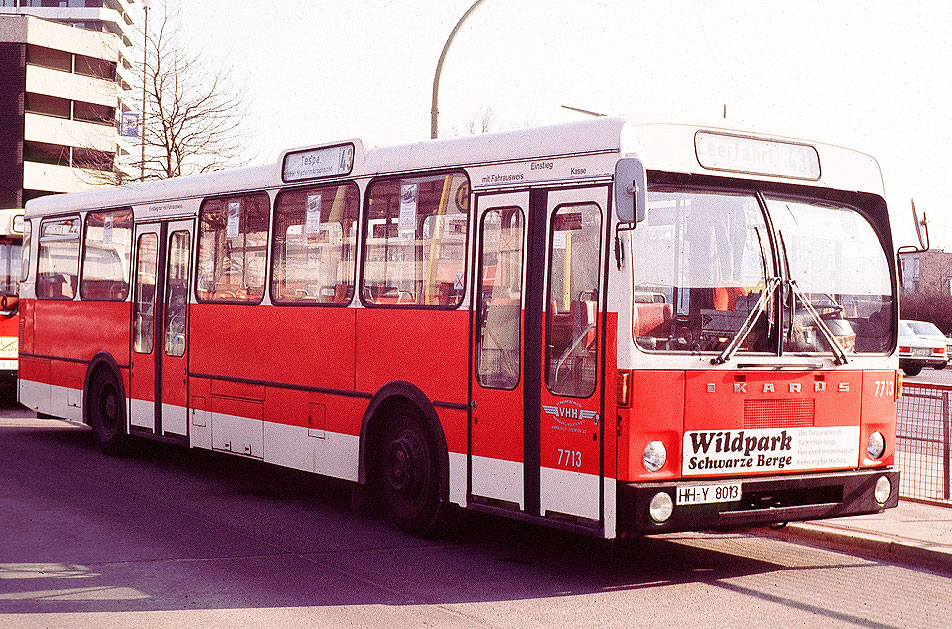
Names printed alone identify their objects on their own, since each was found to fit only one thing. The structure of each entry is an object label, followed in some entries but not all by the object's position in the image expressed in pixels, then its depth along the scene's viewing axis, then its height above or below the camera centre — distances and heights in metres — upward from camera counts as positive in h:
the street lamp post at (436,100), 16.02 +3.08
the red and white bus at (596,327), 7.73 -0.04
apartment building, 71.69 +13.68
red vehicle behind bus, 19.86 +0.37
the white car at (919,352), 39.44 -0.86
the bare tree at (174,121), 33.44 +5.62
